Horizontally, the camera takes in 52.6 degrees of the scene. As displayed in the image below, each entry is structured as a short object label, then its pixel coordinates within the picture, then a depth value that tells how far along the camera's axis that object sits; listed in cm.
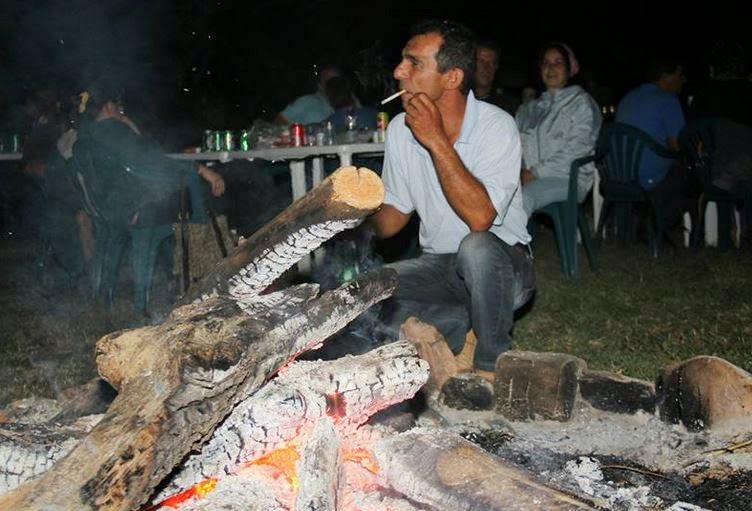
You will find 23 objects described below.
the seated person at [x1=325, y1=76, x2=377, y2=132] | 640
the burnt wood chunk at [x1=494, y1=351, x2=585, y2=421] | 302
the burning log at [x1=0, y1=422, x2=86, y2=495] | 200
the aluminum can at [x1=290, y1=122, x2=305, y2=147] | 634
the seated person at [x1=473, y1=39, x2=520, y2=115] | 632
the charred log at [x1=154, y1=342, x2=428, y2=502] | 200
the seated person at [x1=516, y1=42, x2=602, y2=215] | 612
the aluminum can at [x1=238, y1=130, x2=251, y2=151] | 665
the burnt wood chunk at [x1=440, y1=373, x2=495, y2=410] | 319
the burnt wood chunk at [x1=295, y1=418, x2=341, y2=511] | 189
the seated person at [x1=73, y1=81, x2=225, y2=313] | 563
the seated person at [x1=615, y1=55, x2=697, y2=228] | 705
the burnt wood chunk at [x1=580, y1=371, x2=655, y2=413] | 297
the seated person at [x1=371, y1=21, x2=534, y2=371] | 330
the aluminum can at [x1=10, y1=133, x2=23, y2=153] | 814
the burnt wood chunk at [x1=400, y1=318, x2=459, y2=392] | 339
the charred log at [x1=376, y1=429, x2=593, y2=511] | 181
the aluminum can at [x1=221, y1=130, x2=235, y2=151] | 670
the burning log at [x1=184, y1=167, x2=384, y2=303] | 209
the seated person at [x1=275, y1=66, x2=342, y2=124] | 779
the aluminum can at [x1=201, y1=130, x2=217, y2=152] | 680
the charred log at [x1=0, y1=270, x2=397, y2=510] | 153
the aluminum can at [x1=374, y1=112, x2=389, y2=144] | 597
